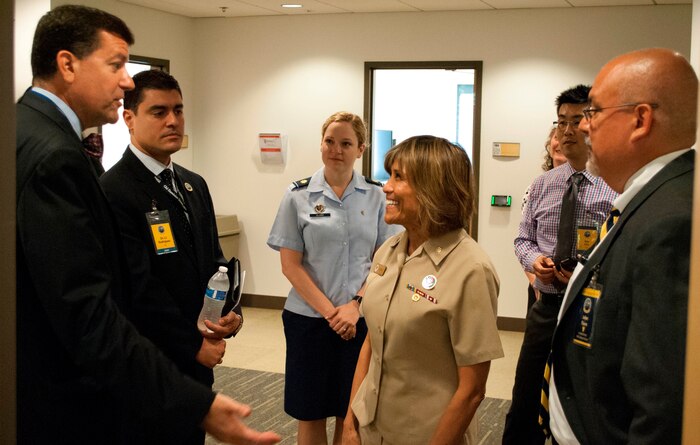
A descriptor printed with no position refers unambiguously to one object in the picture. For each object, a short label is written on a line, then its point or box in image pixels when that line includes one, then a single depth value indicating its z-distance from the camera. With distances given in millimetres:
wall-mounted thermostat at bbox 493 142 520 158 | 6809
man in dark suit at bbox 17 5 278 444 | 1487
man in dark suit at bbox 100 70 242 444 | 2297
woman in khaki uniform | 2068
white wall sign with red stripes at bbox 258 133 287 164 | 7547
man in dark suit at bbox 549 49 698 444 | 1367
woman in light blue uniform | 3242
